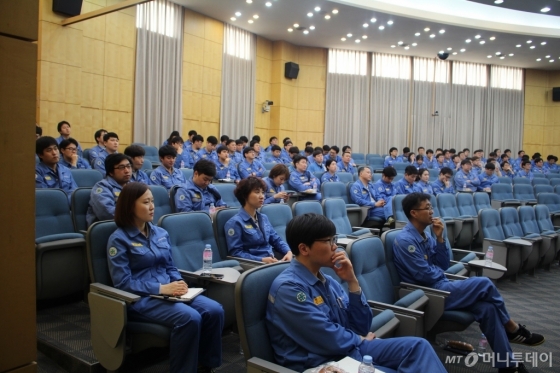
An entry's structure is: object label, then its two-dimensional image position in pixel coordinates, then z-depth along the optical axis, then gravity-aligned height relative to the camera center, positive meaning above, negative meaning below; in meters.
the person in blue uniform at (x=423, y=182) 7.55 -0.13
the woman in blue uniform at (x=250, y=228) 3.51 -0.47
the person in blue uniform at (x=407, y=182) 7.15 -0.13
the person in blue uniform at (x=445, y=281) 2.90 -0.74
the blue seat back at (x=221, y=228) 3.55 -0.48
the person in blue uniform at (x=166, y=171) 5.40 -0.04
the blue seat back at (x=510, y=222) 5.90 -0.62
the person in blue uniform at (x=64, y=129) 7.60 +0.61
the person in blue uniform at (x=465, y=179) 9.54 -0.07
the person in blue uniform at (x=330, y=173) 7.88 -0.02
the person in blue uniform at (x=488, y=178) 9.70 -0.04
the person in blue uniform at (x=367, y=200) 6.45 -0.40
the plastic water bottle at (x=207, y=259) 3.02 -0.64
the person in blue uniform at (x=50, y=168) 4.61 -0.04
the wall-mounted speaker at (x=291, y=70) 14.83 +3.40
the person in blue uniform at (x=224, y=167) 7.75 +0.04
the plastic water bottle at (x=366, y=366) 1.69 -0.74
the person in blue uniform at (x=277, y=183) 5.65 -0.16
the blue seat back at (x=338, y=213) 5.05 -0.47
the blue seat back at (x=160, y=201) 4.37 -0.33
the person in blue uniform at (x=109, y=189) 3.66 -0.19
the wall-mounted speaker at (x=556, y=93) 18.12 +3.48
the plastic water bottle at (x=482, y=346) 3.37 -1.33
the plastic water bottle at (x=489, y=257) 3.68 -0.71
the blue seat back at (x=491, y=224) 5.54 -0.61
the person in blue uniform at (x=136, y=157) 5.00 +0.11
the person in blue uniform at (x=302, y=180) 7.00 -0.14
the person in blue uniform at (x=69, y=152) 5.68 +0.16
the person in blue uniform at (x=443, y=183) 8.23 -0.15
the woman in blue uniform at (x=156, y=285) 2.33 -0.66
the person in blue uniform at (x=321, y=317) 1.86 -0.65
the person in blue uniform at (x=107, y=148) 6.45 +0.27
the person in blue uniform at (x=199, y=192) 4.34 -0.24
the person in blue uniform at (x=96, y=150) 6.93 +0.25
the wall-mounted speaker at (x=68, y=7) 8.30 +3.00
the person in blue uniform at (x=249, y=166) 8.17 +0.08
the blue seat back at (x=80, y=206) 3.79 -0.35
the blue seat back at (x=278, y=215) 4.09 -0.41
